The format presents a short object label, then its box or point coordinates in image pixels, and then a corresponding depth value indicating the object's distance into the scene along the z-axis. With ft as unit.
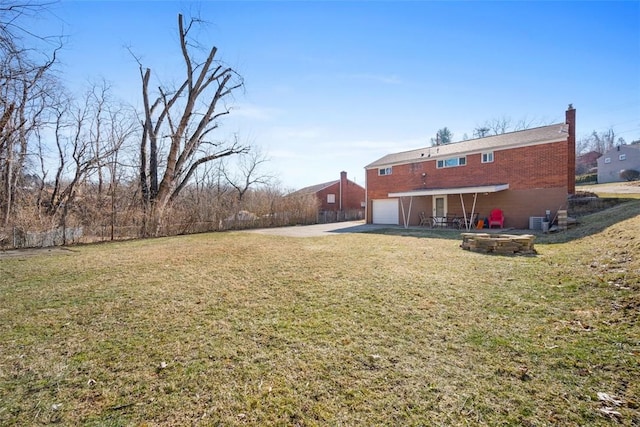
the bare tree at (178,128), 53.47
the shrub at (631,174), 96.02
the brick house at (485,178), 46.81
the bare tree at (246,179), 95.33
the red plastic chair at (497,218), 50.46
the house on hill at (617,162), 106.11
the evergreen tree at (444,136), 150.30
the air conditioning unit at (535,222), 45.49
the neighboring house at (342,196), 99.90
